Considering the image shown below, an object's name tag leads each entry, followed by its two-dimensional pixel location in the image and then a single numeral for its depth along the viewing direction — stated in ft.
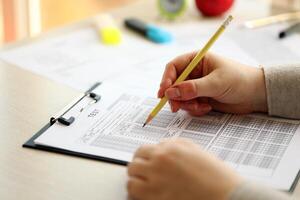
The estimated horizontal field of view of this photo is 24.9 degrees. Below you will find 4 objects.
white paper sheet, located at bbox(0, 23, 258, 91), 3.78
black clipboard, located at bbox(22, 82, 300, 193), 2.85
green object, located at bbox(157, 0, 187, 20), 4.53
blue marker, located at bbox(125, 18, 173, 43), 4.23
